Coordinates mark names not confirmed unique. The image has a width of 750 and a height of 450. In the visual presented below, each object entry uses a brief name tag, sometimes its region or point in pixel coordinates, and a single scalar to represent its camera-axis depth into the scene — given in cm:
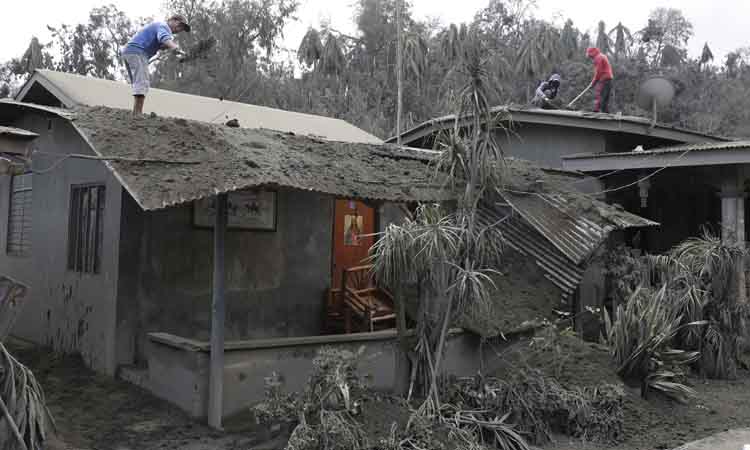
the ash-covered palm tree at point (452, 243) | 632
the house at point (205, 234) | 675
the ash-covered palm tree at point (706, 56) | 5012
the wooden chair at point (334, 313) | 954
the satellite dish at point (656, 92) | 1422
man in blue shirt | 780
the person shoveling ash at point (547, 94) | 1480
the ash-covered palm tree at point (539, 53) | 3788
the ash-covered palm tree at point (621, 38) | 4938
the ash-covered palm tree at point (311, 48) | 3625
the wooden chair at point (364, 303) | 937
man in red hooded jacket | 1350
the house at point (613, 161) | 1122
